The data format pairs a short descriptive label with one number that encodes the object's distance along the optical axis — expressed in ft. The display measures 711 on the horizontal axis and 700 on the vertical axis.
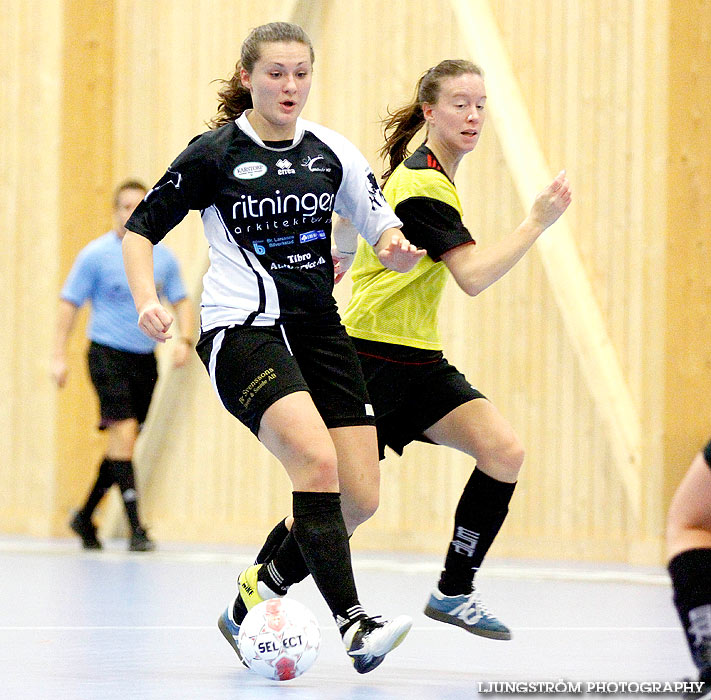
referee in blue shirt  56.80
